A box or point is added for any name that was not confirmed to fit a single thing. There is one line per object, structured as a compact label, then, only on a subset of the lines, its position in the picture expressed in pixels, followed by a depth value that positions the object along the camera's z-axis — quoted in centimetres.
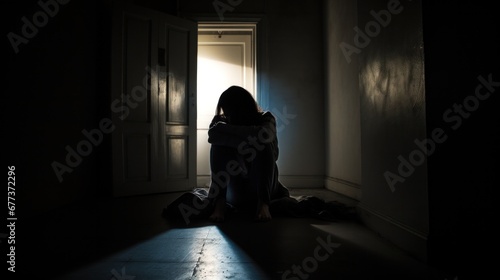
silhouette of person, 163
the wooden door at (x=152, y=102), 254
